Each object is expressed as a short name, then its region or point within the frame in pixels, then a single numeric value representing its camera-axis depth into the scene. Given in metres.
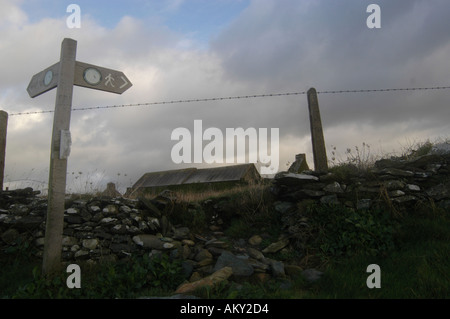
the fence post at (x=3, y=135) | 7.87
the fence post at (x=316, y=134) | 7.01
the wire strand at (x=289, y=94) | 7.38
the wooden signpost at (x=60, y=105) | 4.66
